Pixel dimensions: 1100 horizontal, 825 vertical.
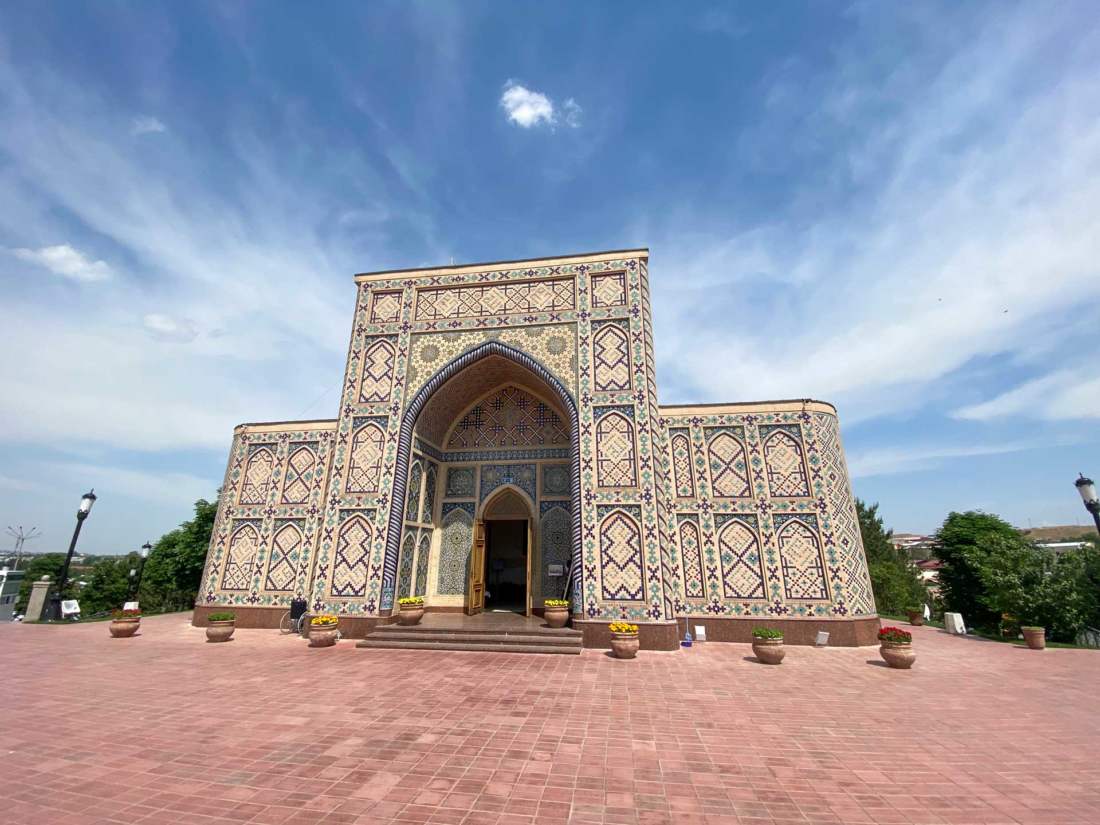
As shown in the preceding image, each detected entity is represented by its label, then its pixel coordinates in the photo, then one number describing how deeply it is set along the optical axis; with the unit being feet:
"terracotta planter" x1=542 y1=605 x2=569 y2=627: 33.27
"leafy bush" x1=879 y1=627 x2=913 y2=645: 26.60
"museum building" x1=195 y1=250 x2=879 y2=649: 34.53
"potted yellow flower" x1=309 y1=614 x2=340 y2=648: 31.89
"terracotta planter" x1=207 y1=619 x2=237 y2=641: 33.01
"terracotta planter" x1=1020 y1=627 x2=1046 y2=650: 33.01
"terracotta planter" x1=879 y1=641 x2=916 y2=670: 26.18
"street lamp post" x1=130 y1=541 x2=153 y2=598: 49.47
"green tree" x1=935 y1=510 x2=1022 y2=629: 69.21
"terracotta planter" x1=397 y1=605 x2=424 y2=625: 34.96
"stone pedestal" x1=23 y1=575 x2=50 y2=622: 43.37
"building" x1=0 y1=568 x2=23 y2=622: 81.54
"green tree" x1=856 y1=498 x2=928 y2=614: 73.72
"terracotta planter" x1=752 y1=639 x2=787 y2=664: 27.40
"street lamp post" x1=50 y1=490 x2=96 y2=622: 42.01
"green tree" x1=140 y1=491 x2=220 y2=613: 65.31
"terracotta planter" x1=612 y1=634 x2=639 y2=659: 28.32
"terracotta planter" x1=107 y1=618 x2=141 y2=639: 34.09
